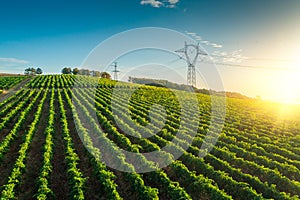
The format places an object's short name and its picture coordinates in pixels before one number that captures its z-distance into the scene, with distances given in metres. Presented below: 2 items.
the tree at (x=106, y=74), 114.99
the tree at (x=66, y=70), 122.06
